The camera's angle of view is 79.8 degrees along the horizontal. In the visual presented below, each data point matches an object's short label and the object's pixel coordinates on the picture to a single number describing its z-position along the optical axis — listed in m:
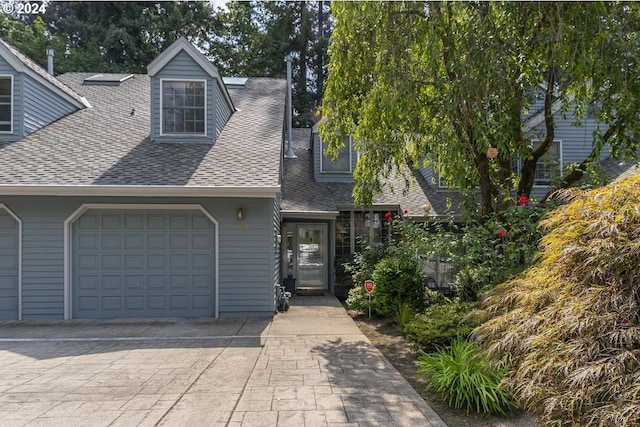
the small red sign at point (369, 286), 7.70
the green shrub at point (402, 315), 6.78
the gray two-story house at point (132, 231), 7.60
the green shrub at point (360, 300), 8.05
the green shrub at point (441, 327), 5.01
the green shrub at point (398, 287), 7.35
